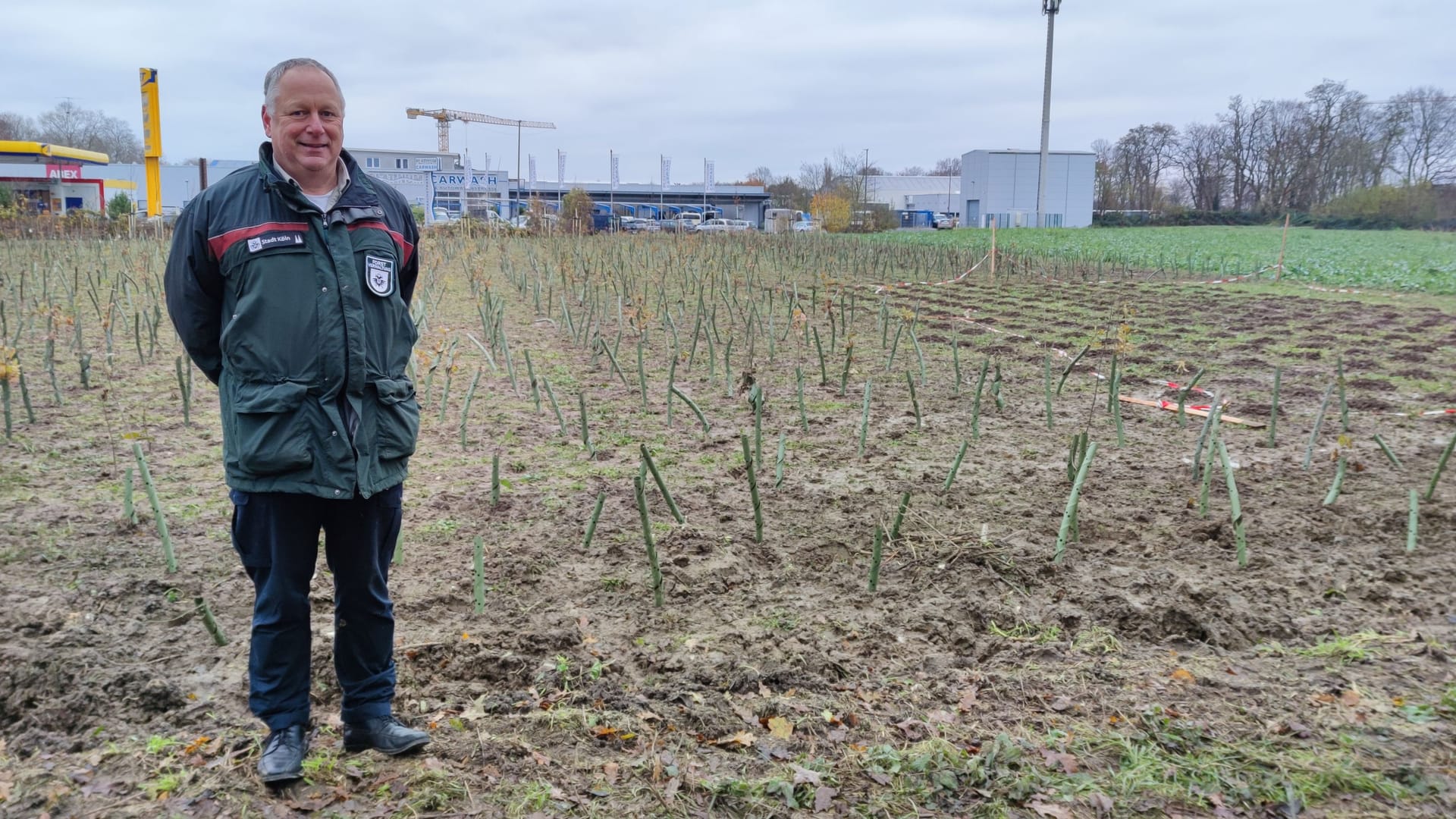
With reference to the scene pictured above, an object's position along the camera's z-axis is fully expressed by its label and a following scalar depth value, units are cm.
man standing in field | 189
